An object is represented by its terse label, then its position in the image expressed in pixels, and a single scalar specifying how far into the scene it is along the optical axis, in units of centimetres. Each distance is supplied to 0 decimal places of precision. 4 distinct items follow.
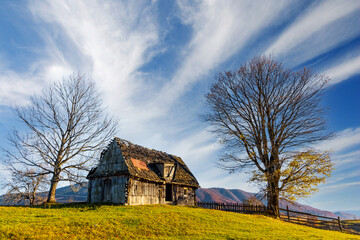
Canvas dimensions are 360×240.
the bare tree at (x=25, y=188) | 2432
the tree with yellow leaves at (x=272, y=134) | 2164
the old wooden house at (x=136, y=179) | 2262
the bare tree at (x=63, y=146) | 2458
